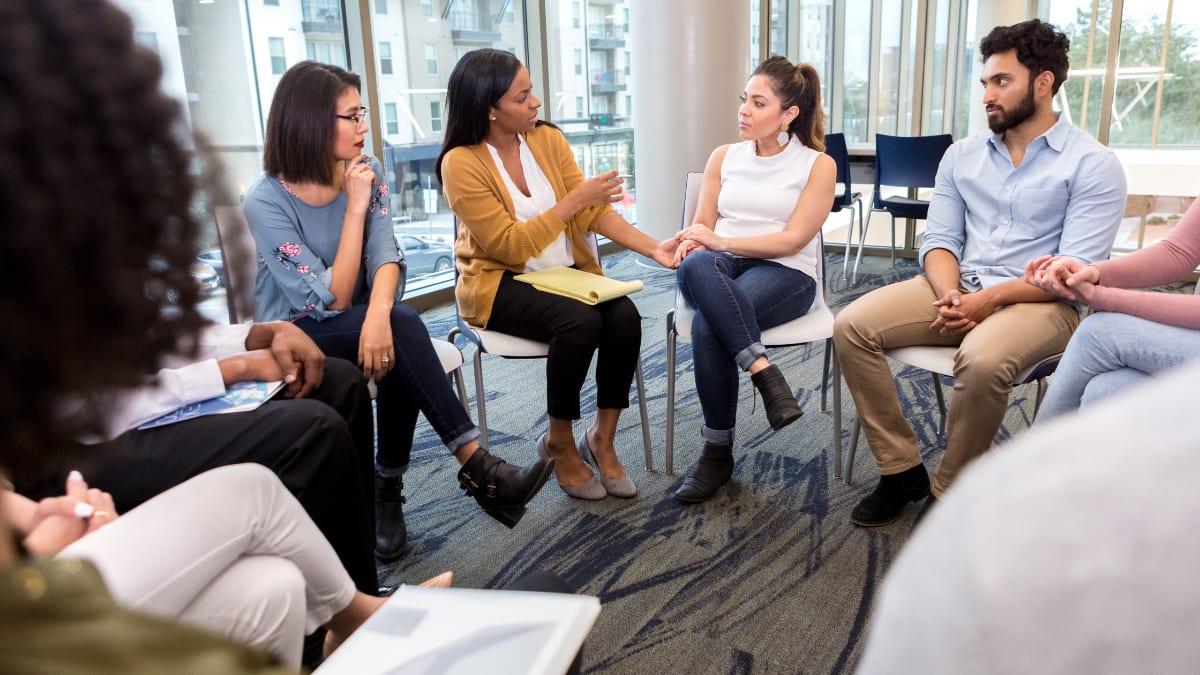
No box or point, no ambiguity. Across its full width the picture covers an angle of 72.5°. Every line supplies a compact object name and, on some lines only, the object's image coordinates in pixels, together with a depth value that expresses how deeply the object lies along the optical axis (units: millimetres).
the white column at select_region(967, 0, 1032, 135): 6294
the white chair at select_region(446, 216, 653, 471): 2303
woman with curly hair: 371
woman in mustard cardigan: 2281
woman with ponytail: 2285
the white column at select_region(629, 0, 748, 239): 5191
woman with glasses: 2020
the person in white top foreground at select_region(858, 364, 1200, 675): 264
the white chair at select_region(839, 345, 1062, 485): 2025
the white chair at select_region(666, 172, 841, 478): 2338
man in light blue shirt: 1997
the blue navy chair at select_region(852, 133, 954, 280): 4848
